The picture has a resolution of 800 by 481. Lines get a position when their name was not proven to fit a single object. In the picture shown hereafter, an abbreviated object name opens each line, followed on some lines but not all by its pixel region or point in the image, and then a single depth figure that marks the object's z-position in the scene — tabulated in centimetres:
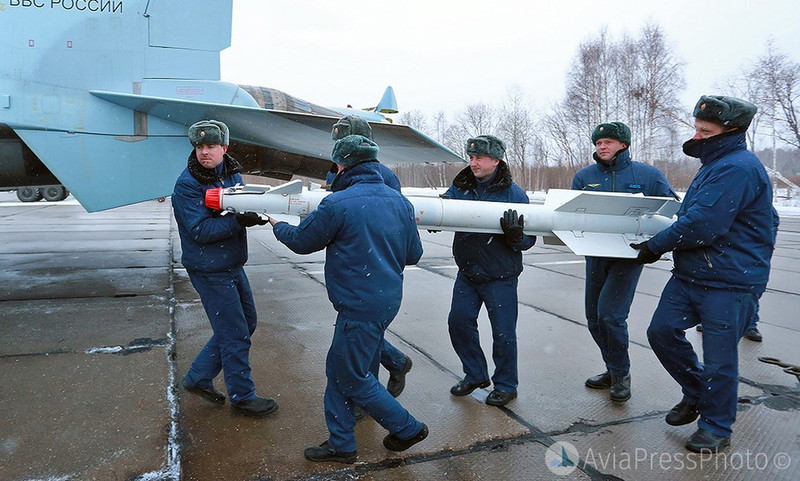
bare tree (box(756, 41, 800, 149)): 2633
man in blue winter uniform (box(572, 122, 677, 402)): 351
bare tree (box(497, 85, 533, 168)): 4546
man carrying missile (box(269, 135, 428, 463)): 253
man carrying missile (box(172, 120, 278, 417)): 306
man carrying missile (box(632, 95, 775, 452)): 277
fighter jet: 566
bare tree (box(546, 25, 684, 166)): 3116
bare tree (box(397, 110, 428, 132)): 5996
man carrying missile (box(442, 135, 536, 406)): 335
